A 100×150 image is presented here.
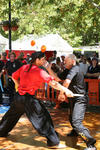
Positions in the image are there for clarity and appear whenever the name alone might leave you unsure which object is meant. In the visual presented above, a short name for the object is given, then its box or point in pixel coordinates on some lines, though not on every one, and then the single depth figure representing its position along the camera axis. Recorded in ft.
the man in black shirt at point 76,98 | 18.78
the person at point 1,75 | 35.47
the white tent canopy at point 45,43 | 68.69
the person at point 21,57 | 38.07
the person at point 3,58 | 38.96
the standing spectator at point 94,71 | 34.84
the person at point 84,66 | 37.15
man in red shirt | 18.71
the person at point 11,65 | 34.60
